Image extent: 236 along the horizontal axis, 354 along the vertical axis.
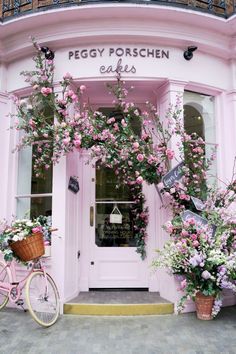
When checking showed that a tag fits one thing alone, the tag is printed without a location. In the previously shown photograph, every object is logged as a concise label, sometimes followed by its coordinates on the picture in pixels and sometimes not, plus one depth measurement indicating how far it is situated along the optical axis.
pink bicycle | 4.20
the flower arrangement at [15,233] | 4.16
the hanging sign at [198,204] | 4.51
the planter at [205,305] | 4.27
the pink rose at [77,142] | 4.43
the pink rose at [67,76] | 4.68
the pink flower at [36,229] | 4.16
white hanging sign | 5.34
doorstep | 4.45
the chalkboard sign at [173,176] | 4.52
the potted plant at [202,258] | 4.09
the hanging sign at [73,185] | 4.88
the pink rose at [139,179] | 4.43
